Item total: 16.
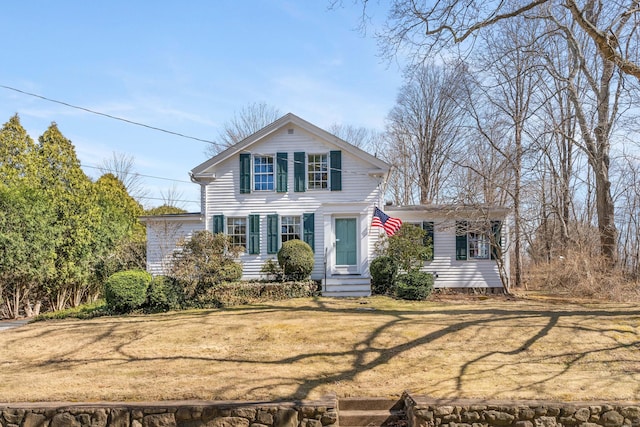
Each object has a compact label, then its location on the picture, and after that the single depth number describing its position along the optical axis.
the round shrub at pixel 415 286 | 13.74
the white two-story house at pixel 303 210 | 15.85
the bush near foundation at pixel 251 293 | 12.91
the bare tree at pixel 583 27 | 9.17
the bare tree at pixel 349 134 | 37.28
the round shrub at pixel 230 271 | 12.89
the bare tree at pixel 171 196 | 34.70
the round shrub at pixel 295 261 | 14.54
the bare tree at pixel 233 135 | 34.97
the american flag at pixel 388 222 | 14.80
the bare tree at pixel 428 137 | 29.69
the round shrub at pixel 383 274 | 14.84
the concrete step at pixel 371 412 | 5.93
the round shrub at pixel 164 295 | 12.30
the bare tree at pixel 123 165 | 33.54
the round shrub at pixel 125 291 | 11.96
